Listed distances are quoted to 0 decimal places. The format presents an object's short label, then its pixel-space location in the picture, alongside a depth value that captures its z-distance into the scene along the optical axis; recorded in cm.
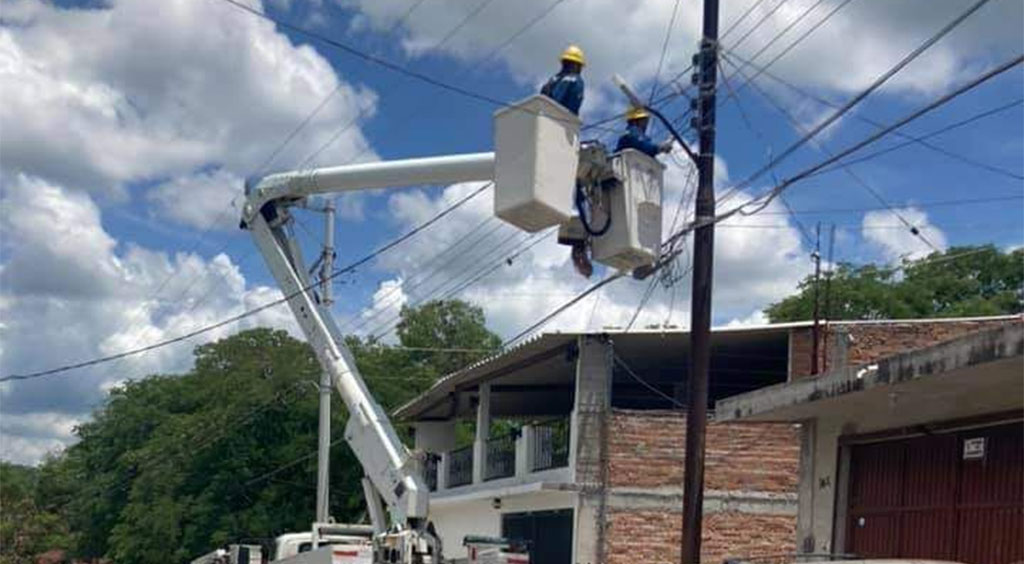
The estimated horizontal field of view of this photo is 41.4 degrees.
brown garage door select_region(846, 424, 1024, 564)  1300
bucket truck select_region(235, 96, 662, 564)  1095
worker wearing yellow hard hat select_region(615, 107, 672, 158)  1270
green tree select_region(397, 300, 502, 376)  6456
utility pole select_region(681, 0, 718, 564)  1525
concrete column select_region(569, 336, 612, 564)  2345
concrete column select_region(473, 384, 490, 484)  2927
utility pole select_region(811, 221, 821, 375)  2269
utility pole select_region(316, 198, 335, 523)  2805
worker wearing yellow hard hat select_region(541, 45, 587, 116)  1162
